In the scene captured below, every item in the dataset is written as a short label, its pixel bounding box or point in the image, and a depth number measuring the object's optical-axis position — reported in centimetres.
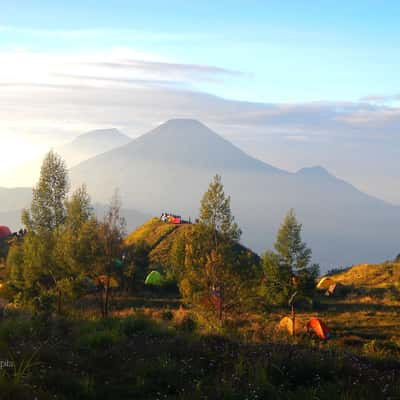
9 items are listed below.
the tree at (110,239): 2575
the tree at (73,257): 2612
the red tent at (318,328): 2806
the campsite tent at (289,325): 2844
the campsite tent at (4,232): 6588
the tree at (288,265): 3434
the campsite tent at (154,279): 4756
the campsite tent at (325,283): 5012
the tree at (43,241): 2976
